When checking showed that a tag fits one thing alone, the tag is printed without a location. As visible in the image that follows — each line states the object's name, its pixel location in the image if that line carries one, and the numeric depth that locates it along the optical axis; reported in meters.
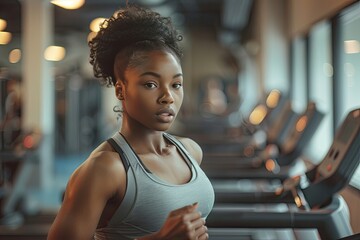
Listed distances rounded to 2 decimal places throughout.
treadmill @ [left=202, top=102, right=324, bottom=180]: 3.67
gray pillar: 7.93
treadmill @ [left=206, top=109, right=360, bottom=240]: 2.21
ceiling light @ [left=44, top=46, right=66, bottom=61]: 8.46
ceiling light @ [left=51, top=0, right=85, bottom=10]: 4.42
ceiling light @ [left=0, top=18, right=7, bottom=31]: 5.98
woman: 1.34
